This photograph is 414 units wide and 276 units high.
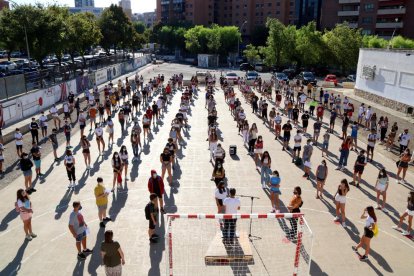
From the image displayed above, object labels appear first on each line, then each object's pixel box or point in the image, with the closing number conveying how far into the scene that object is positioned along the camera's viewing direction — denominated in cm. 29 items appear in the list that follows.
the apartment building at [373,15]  6850
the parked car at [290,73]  5829
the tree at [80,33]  4584
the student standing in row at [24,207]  1077
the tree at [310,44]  5731
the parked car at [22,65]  5155
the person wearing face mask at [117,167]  1401
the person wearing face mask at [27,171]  1396
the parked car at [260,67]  6912
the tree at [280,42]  6216
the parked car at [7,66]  4922
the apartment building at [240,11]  9838
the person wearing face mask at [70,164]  1434
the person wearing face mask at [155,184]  1213
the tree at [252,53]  7100
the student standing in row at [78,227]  988
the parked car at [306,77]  4966
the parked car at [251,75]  4894
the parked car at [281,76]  5197
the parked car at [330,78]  5038
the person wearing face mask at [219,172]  1391
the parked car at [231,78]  4694
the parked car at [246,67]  7100
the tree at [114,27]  6925
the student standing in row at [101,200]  1160
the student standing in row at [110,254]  845
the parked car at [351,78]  5405
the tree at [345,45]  5238
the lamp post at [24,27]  3453
